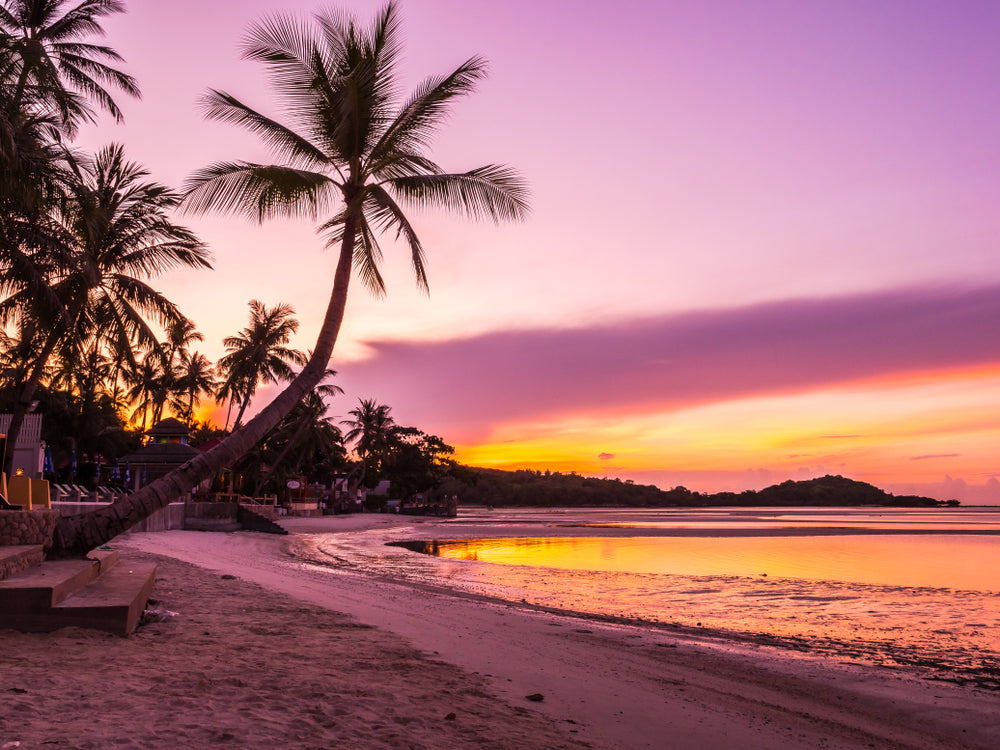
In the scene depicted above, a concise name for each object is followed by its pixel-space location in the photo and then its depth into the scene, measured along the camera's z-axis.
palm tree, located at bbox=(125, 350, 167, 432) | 45.91
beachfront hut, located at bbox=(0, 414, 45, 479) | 27.24
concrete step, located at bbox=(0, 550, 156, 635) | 5.59
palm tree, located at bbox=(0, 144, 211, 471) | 18.56
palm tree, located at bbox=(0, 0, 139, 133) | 14.23
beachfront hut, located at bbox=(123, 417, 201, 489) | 29.56
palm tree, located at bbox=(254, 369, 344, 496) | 48.33
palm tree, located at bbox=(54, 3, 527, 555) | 11.03
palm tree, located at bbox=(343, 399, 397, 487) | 69.38
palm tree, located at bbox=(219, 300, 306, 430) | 39.66
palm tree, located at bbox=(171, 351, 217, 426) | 50.24
